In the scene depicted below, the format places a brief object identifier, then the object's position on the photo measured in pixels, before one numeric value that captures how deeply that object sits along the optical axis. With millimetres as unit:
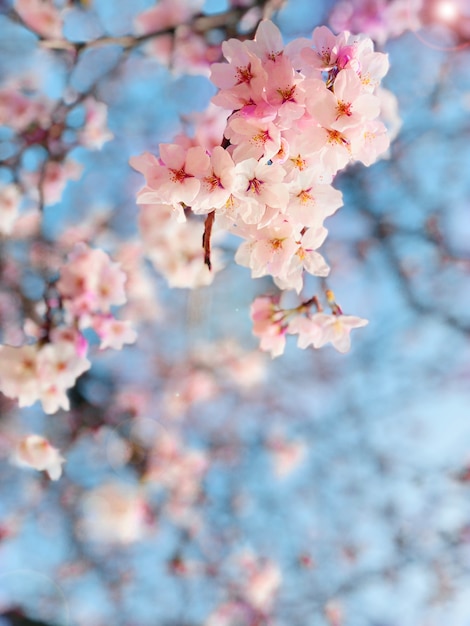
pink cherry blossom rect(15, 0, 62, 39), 1193
